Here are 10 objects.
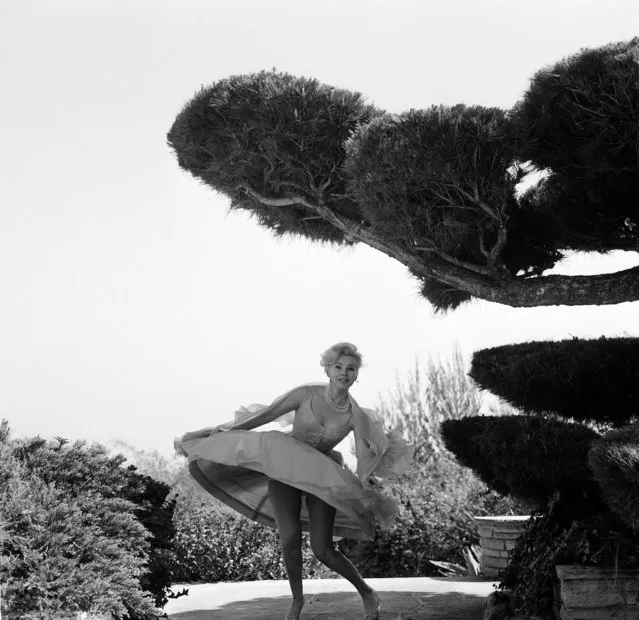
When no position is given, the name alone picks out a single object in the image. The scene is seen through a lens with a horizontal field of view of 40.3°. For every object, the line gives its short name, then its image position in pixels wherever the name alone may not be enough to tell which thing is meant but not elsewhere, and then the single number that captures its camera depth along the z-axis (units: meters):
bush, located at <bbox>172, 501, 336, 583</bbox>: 10.52
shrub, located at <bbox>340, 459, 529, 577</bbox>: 10.86
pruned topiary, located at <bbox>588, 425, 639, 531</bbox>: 4.85
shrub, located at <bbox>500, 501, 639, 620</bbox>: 6.18
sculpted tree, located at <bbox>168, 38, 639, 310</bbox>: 7.59
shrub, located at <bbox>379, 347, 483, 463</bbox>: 17.59
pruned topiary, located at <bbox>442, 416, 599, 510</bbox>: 6.35
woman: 6.01
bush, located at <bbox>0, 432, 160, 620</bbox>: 4.82
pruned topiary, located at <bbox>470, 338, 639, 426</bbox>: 7.24
